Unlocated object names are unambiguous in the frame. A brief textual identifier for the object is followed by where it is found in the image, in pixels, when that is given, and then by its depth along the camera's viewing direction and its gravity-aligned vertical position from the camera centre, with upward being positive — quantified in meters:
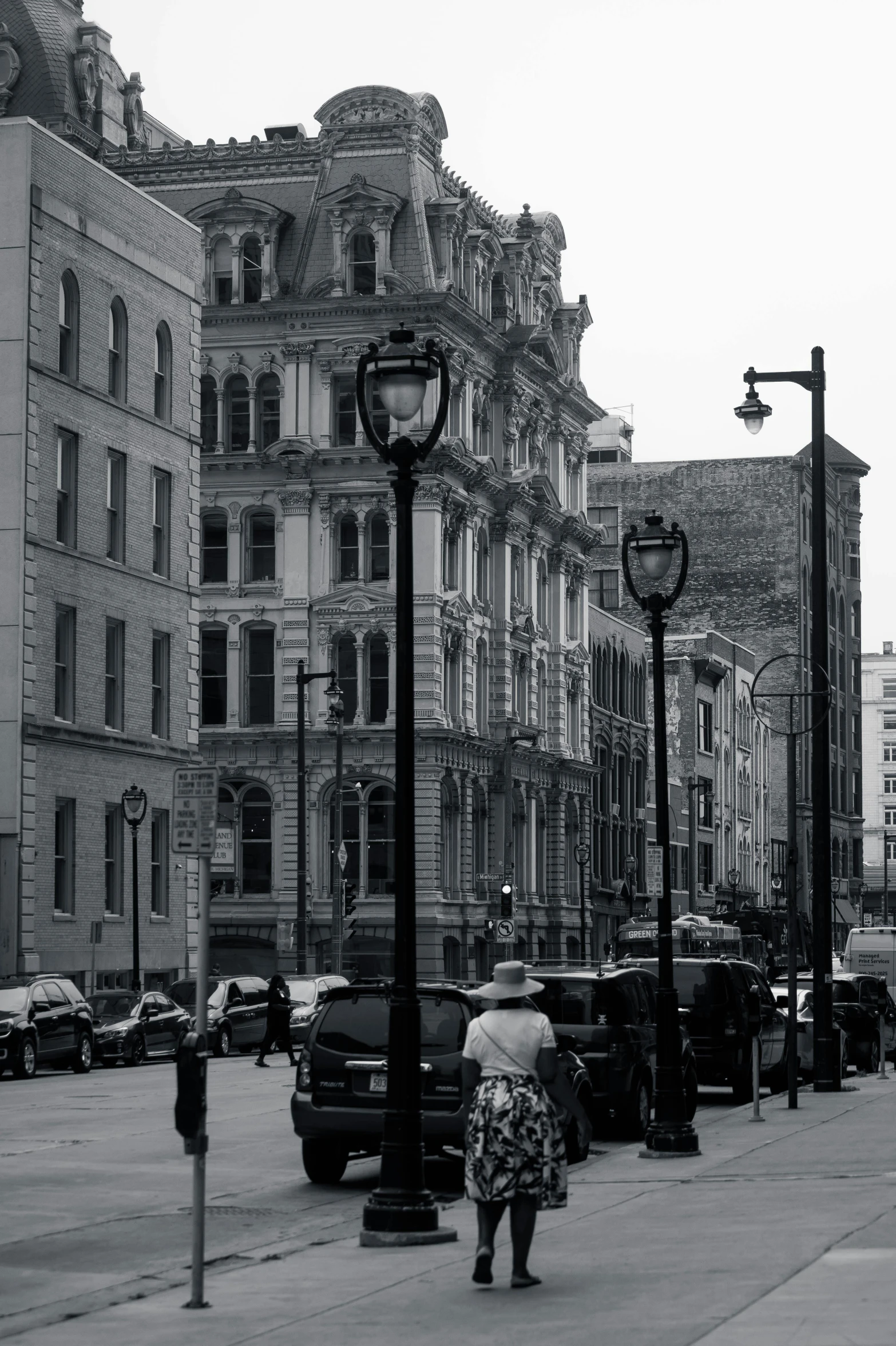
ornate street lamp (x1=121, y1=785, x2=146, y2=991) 48.50 +2.13
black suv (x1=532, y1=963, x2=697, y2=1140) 21.86 -1.23
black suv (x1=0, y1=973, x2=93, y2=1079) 35.22 -1.86
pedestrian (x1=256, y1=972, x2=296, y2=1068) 36.03 -1.69
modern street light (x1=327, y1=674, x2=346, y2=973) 58.75 +1.99
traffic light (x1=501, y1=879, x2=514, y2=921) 62.62 +0.20
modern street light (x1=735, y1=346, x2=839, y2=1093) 29.42 +2.34
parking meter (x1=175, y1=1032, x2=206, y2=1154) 11.44 -0.93
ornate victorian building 74.44 +12.97
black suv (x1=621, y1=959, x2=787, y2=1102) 27.78 -1.33
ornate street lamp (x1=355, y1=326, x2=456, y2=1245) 14.15 +0.19
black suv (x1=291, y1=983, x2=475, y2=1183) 18.22 -1.31
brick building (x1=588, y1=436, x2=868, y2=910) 127.75 +21.16
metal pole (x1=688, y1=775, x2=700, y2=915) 94.25 +3.21
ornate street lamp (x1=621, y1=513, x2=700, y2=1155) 20.12 -0.25
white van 55.53 -1.11
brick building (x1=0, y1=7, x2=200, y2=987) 48.50 +8.20
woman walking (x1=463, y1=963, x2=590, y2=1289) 11.96 -1.14
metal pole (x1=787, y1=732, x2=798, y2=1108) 26.34 -0.19
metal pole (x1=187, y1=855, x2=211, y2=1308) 11.52 -1.26
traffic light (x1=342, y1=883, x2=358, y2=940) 57.50 +0.00
